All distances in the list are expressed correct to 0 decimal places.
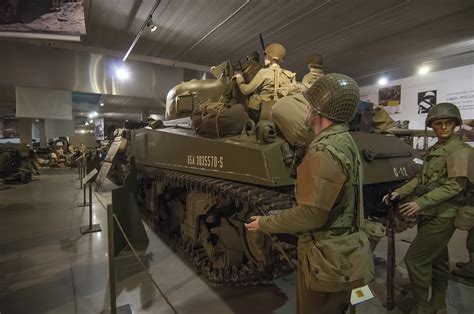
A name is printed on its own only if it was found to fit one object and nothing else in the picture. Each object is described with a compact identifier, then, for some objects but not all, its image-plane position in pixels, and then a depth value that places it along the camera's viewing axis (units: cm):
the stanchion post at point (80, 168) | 1113
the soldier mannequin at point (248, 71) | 421
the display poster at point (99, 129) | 1642
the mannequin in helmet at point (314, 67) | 470
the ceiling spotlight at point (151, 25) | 752
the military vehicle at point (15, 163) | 1130
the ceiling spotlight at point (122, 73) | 1097
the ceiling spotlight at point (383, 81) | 1191
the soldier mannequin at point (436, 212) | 259
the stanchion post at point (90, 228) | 549
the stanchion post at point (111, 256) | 261
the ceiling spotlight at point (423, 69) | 1064
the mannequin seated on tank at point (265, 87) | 385
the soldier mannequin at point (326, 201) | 159
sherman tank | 272
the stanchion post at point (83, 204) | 755
